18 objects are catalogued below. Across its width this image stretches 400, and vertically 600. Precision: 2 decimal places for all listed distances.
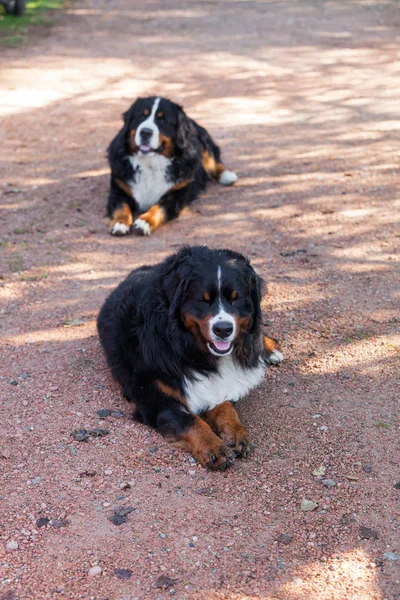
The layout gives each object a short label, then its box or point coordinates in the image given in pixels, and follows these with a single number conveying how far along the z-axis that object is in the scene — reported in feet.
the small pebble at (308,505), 12.71
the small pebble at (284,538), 11.94
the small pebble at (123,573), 11.19
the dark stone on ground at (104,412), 15.28
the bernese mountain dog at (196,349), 14.10
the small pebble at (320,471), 13.60
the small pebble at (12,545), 11.74
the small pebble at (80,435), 14.47
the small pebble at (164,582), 11.01
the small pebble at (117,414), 15.29
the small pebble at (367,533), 11.97
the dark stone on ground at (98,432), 14.62
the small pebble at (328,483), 13.28
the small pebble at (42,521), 12.27
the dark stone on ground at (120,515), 12.37
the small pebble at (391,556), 11.49
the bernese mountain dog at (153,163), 25.17
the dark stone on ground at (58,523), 12.25
